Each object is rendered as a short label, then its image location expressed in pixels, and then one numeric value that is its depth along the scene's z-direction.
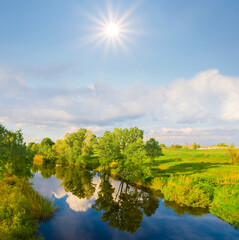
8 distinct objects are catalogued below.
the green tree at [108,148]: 46.31
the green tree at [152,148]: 43.25
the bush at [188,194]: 24.36
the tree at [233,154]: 65.47
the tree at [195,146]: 175.57
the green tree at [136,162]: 35.16
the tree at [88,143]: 64.81
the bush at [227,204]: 20.43
